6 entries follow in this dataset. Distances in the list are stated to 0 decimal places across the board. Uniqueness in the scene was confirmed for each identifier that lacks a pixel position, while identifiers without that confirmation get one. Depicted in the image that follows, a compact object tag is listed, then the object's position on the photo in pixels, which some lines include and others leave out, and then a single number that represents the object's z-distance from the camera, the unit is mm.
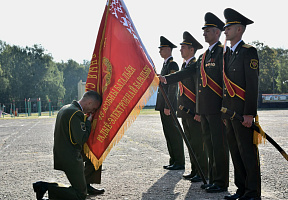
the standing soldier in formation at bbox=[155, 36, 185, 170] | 6930
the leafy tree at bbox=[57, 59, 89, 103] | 116462
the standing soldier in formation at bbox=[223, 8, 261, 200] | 4469
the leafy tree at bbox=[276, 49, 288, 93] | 70812
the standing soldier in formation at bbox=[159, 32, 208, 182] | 5816
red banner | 4816
